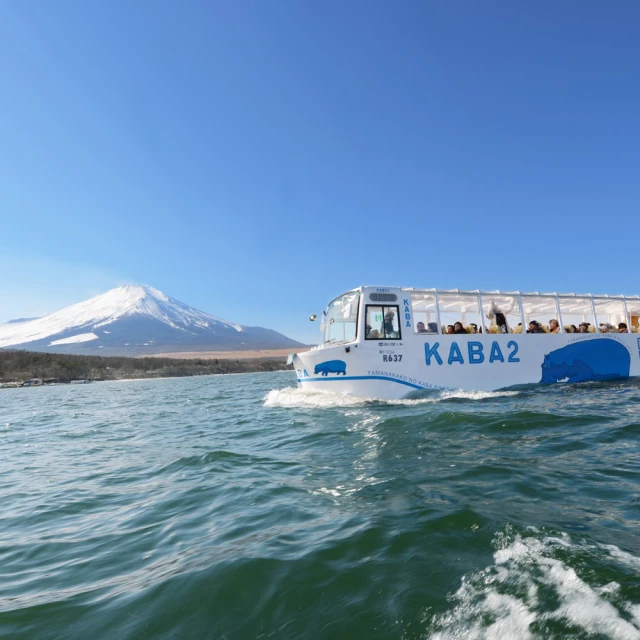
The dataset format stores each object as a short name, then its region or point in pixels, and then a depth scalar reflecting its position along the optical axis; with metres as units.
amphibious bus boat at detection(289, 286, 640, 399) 14.85
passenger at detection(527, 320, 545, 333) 17.88
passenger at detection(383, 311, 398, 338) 15.15
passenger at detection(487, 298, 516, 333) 17.60
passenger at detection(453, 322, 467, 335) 16.52
